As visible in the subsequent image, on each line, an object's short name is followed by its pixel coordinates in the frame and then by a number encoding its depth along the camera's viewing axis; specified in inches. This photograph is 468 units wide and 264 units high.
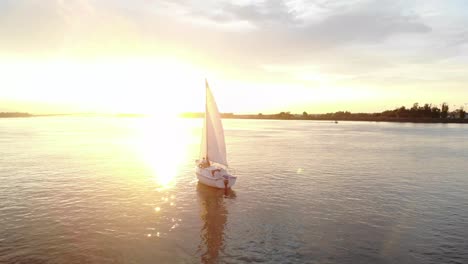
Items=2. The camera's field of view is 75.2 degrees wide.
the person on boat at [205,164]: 1804.9
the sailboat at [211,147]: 1701.5
